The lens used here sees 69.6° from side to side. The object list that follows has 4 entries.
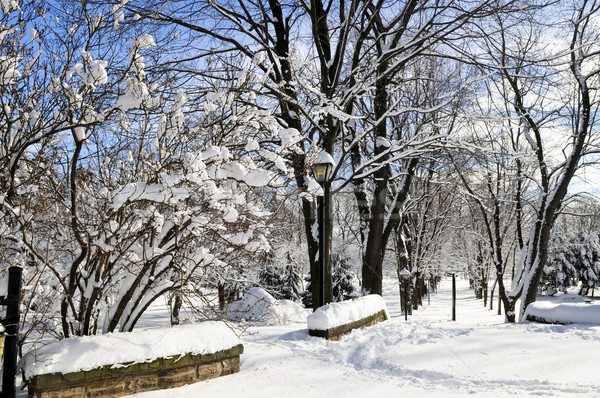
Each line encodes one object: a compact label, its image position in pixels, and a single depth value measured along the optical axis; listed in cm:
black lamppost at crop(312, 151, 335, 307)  753
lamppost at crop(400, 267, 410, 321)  1915
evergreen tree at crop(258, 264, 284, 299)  2706
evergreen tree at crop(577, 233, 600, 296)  3609
